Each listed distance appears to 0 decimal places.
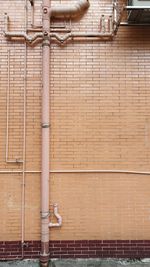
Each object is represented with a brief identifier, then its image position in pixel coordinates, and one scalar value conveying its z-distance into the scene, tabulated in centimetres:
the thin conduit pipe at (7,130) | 457
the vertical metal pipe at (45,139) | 434
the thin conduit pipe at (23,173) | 446
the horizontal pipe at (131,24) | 479
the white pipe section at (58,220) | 445
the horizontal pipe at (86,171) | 457
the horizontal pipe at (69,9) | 473
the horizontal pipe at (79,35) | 470
